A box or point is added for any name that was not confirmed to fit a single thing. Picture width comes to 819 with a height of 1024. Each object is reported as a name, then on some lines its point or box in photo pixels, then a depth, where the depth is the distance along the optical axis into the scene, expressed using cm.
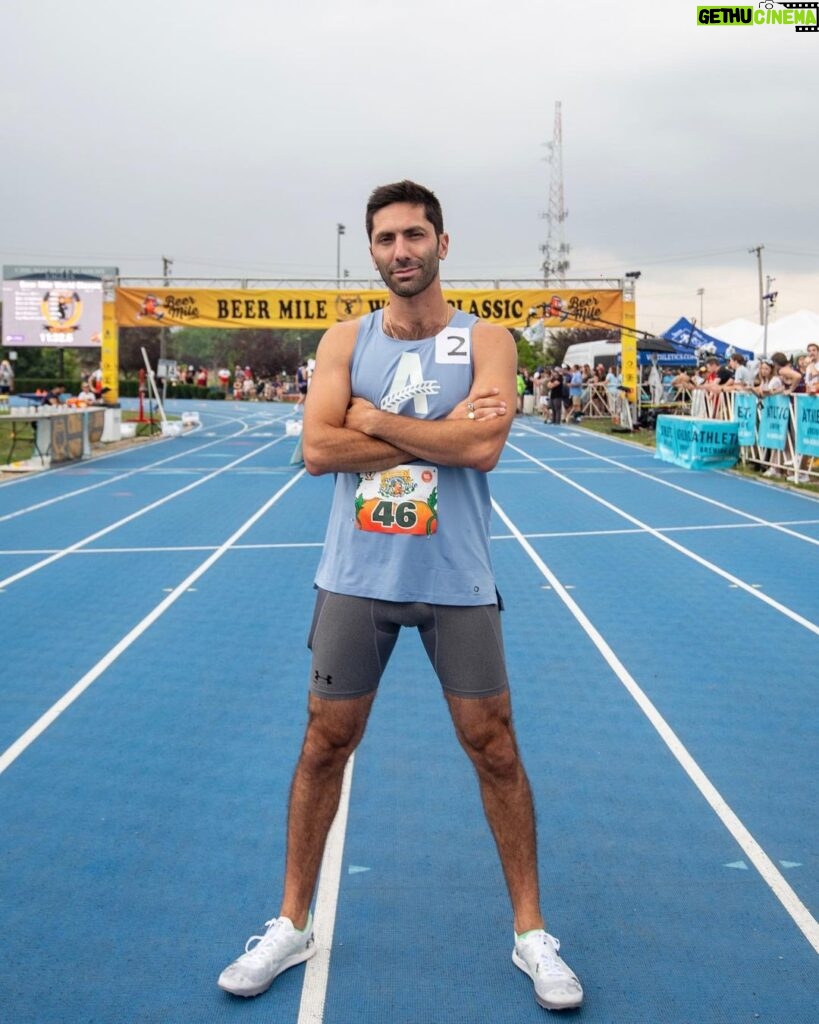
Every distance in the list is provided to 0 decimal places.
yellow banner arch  2617
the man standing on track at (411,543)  281
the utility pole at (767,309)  2737
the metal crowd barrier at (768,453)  1562
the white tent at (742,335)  3338
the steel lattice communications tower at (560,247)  7638
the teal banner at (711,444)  1850
